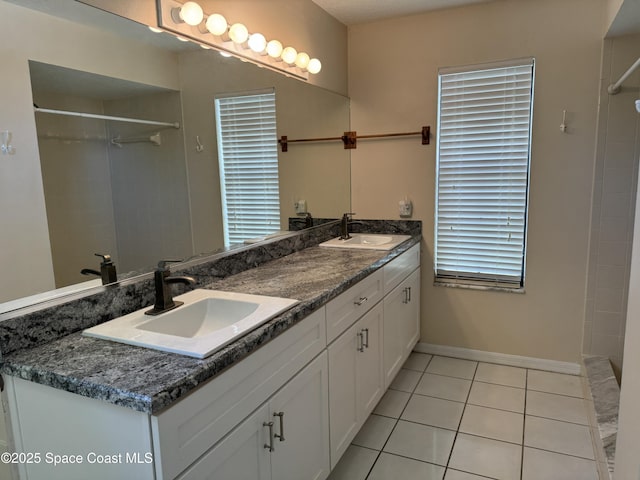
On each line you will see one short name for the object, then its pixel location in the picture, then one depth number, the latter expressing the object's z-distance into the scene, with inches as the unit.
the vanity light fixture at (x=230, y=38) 66.7
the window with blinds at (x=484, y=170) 107.1
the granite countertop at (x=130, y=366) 38.5
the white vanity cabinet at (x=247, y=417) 39.8
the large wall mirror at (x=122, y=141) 52.3
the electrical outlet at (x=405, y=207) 119.7
